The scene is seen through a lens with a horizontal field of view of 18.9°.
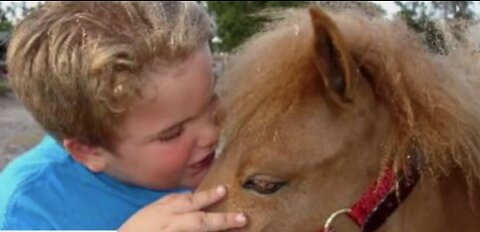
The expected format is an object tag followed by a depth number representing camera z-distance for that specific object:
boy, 1.15
